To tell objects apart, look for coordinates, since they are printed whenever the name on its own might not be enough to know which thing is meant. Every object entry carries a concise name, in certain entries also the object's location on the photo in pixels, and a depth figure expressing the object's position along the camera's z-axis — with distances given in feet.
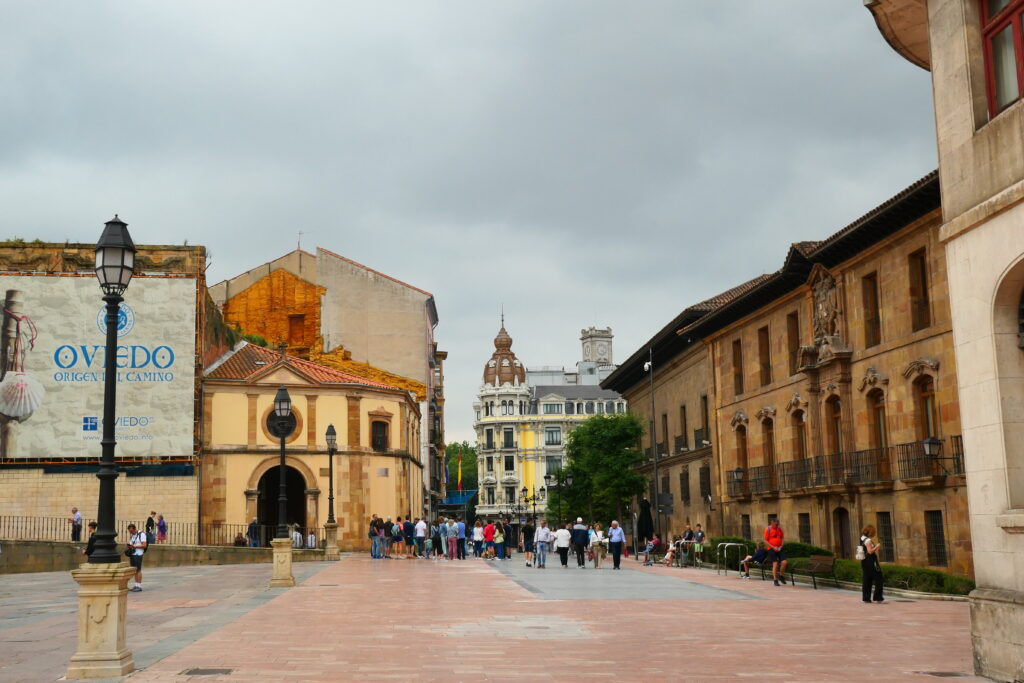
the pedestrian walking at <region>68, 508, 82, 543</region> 118.62
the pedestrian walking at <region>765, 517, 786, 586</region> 80.18
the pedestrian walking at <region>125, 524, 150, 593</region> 72.84
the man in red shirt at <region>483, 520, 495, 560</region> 134.62
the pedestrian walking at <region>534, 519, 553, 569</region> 106.73
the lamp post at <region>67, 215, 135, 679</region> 33.06
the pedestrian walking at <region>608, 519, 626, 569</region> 103.76
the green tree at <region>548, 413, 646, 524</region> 166.81
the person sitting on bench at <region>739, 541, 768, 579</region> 85.20
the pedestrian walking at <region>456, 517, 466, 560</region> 131.27
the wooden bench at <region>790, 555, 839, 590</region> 75.00
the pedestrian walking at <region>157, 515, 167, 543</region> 126.41
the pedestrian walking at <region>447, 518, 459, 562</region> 129.18
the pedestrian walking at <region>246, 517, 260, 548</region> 135.74
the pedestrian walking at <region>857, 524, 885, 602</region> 61.72
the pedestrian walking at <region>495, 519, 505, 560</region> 132.67
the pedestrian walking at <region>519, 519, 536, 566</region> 113.50
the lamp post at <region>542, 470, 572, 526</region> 185.06
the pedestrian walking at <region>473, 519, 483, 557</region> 140.26
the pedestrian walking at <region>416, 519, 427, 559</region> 130.41
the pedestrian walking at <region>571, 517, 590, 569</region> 106.32
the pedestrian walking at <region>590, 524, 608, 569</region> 106.22
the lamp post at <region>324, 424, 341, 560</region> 119.34
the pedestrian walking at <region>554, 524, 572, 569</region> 107.14
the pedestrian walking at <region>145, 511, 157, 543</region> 122.25
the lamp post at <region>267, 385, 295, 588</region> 75.82
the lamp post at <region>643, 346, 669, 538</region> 157.41
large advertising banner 132.36
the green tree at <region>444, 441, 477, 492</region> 464.24
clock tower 428.56
